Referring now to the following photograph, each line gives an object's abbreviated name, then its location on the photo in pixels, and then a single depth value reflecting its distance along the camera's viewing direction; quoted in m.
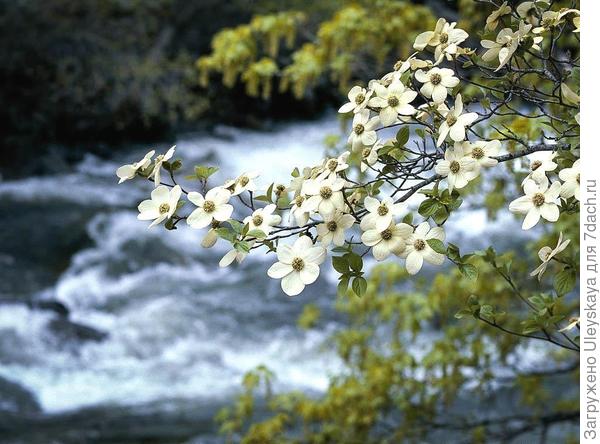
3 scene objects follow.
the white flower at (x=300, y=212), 4.08
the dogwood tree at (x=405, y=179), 4.06
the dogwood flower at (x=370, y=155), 4.19
